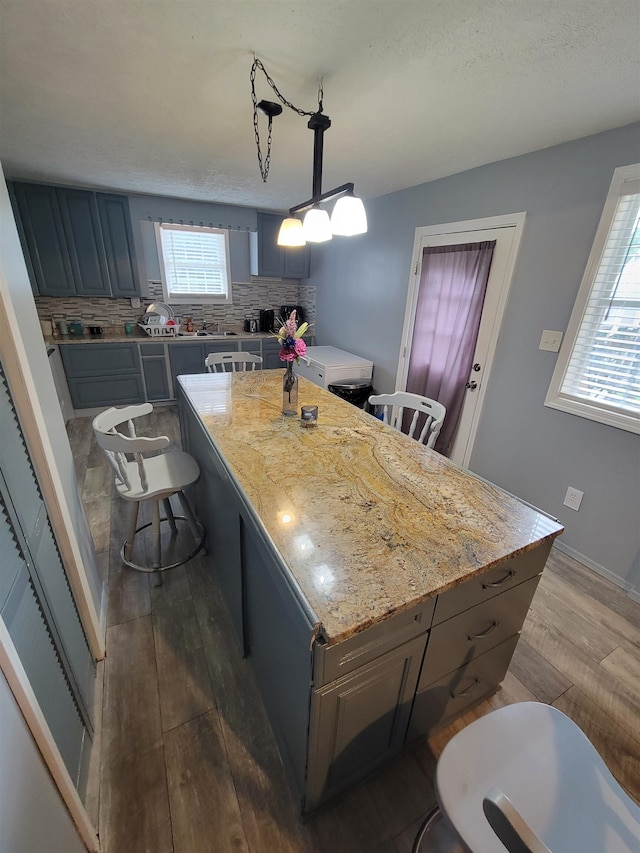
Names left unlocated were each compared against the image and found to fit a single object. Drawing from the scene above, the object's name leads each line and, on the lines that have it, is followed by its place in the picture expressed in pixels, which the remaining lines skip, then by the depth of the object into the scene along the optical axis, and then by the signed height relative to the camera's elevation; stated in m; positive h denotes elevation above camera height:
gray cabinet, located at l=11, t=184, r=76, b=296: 3.31 +0.39
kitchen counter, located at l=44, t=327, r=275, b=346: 3.69 -0.59
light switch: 2.10 -0.22
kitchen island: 0.83 -0.69
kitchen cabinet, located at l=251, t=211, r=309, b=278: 4.36 +0.42
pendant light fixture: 1.46 +0.34
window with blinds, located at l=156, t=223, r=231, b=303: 4.25 +0.29
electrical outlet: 2.11 -1.14
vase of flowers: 1.66 -0.26
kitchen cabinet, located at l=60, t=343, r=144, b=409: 3.73 -0.97
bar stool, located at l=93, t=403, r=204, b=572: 1.51 -0.95
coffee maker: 4.77 -0.40
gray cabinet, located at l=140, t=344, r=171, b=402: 4.05 -0.99
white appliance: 3.56 -0.74
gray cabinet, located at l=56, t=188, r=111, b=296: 3.48 +0.41
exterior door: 2.29 +0.12
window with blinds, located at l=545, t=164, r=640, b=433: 1.77 -0.10
